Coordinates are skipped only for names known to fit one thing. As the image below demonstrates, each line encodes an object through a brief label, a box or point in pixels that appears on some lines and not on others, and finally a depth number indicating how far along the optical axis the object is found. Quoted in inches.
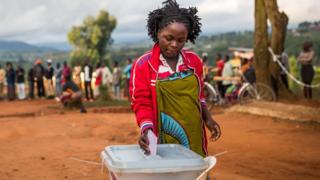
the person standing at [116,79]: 839.1
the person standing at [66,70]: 671.6
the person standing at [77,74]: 863.1
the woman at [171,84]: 141.2
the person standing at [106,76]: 840.6
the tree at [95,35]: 1824.6
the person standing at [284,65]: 614.0
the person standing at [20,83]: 922.7
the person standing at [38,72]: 898.1
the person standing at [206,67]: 679.3
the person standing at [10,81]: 907.4
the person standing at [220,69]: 693.3
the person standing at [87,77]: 818.8
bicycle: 573.3
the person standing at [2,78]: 954.7
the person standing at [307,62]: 597.6
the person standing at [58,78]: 863.7
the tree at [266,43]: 569.0
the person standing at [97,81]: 838.2
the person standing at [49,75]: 901.8
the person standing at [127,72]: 649.1
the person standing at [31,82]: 916.6
